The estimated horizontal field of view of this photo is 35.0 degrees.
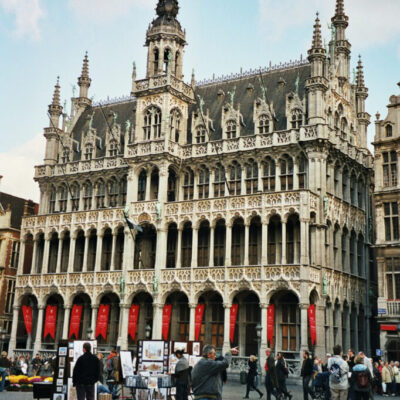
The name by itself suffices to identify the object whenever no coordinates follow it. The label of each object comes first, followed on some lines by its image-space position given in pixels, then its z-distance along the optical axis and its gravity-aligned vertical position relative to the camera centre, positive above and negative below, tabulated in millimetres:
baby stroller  22773 -1145
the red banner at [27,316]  48531 +2186
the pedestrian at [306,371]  23406 -624
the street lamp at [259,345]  35456 +383
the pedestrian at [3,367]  26734 -930
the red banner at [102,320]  45062 +1916
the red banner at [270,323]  38188 +1750
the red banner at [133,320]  43812 +1927
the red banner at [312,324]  37681 +1722
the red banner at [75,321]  46022 +1831
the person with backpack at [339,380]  17094 -662
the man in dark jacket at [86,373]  16609 -668
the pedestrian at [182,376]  17745 -712
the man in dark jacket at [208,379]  11664 -506
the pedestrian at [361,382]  16844 -689
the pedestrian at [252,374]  25859 -882
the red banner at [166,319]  42531 +1999
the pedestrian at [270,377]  23188 -873
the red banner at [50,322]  47438 +1759
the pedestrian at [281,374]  23188 -761
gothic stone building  40062 +9355
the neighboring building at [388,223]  39188 +8357
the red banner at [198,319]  40969 +1989
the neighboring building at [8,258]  54219 +7393
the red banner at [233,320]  39656 +1927
